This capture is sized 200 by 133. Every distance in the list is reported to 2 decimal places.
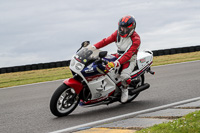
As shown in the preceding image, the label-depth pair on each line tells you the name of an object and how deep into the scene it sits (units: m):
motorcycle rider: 6.50
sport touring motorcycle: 6.07
